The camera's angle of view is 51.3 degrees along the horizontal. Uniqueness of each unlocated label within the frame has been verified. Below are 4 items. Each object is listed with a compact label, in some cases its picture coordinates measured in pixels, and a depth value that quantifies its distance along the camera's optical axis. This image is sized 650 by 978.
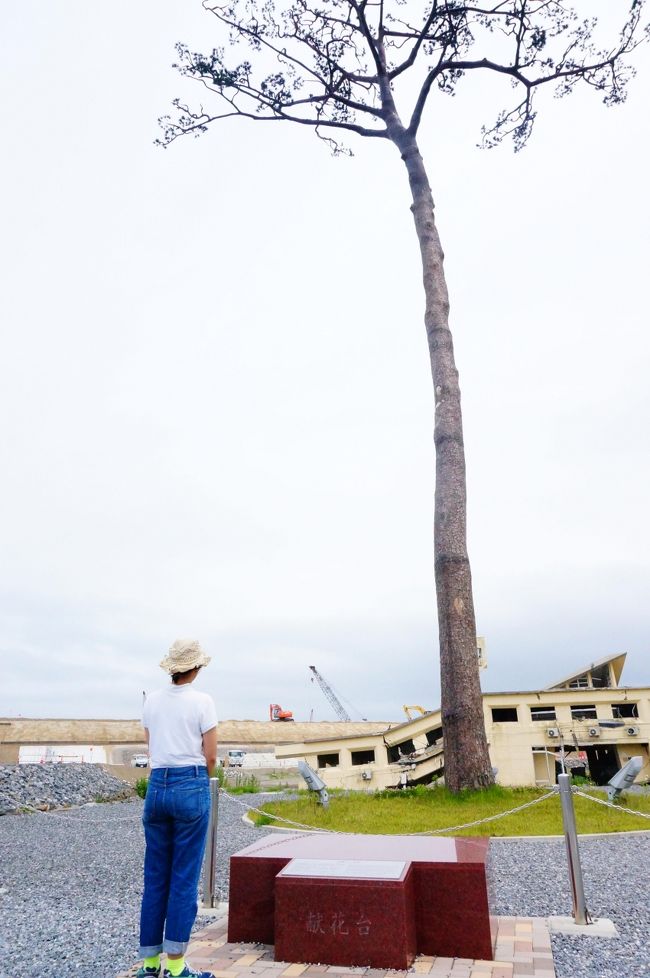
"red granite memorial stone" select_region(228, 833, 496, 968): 3.96
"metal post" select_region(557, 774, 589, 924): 4.88
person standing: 3.64
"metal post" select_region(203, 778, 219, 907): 5.74
